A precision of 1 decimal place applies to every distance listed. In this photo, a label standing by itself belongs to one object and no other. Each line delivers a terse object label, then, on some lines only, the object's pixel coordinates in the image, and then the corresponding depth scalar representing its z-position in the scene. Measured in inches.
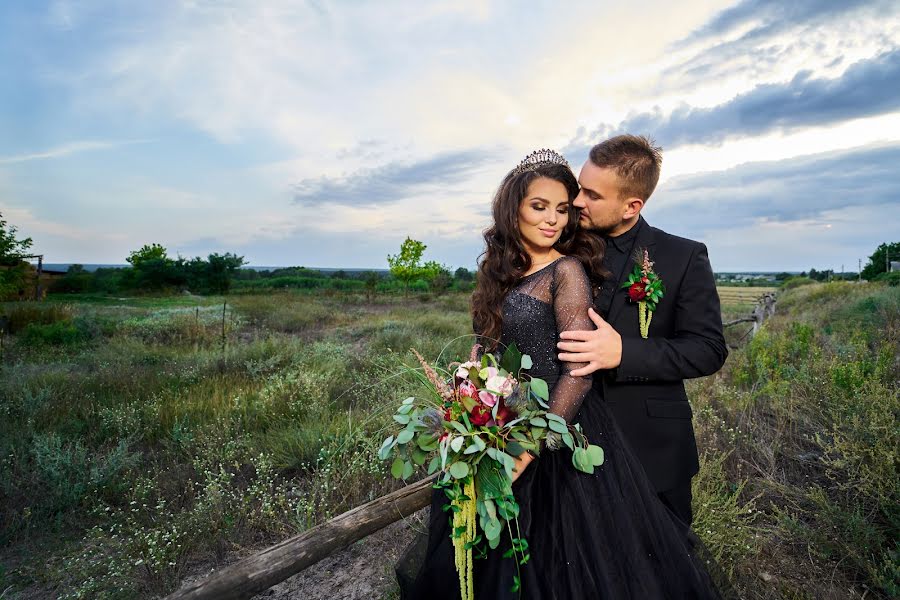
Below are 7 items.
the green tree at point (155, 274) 1487.5
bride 81.8
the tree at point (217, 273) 1563.7
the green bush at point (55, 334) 468.7
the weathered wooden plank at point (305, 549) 92.0
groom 96.3
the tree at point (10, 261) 527.6
